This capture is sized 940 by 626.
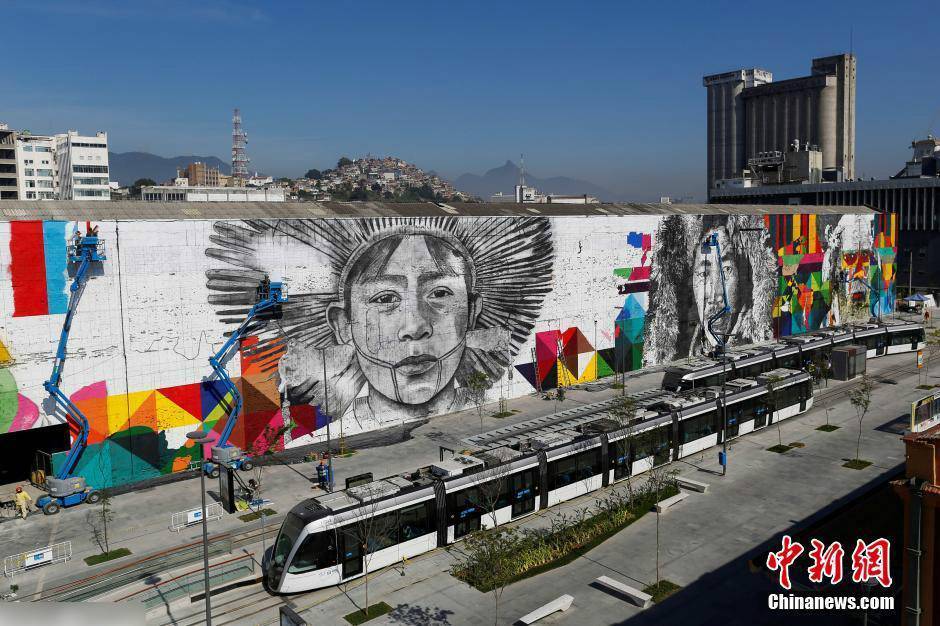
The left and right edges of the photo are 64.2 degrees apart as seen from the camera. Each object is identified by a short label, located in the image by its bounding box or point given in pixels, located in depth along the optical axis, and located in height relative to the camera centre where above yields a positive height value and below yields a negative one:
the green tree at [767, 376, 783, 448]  51.38 -9.13
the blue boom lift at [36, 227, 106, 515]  39.28 -5.98
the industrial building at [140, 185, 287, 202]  71.56 +7.58
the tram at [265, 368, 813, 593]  29.27 -10.18
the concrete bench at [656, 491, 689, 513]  37.56 -12.20
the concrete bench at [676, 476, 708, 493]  40.09 -12.08
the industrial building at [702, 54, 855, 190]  160.12 +18.41
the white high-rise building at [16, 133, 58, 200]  169.25 +24.55
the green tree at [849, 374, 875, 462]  47.77 -9.32
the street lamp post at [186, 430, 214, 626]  23.03 -5.22
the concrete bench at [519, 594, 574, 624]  27.09 -12.69
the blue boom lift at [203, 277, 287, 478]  44.34 -6.52
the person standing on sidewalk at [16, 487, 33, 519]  38.09 -11.52
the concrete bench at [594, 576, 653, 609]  28.20 -12.64
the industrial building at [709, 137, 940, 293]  127.62 +9.38
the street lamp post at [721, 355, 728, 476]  47.50 -10.28
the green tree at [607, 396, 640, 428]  41.38 -8.35
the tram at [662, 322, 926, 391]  57.88 -8.36
